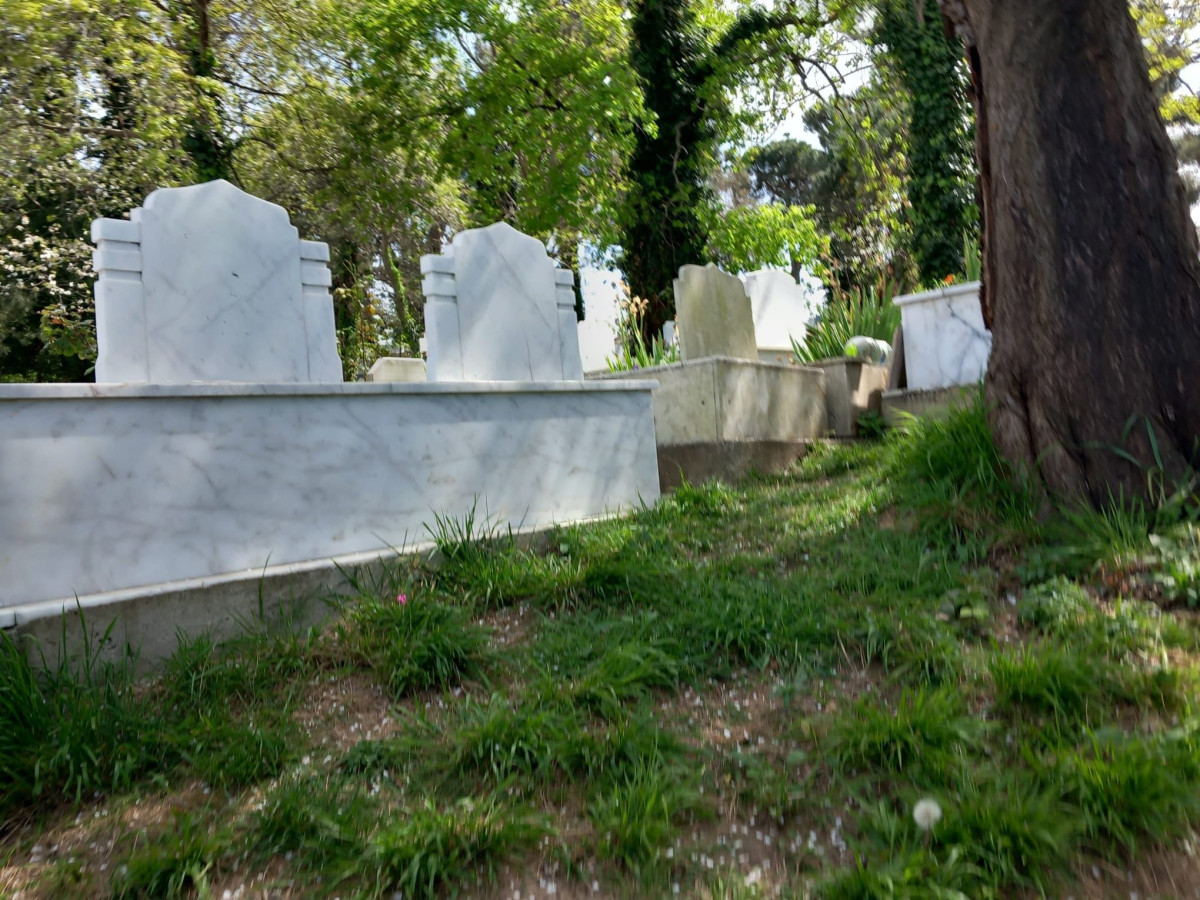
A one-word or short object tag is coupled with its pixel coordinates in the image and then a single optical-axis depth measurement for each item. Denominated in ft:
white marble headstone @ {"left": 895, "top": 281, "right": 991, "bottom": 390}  22.26
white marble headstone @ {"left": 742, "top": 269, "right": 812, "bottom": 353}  30.55
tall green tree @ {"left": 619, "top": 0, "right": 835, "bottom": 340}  35.83
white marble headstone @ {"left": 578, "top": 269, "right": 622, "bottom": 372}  41.52
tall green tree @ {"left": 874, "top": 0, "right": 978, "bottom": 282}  32.45
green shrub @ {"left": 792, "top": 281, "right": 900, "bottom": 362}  27.05
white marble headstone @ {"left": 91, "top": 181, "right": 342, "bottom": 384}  12.49
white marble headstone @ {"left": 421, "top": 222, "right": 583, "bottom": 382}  15.52
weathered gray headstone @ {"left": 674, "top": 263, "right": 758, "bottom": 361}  22.41
